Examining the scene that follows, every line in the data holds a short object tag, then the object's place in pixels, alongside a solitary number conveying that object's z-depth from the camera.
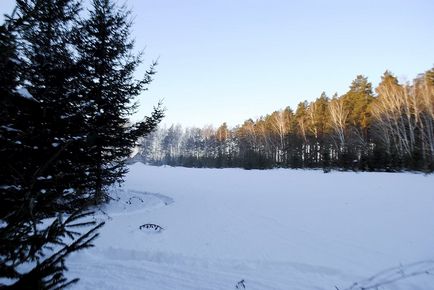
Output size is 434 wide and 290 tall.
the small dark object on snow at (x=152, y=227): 8.03
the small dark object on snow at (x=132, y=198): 12.68
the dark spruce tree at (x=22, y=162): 1.28
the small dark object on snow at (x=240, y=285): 4.66
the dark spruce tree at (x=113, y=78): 10.84
